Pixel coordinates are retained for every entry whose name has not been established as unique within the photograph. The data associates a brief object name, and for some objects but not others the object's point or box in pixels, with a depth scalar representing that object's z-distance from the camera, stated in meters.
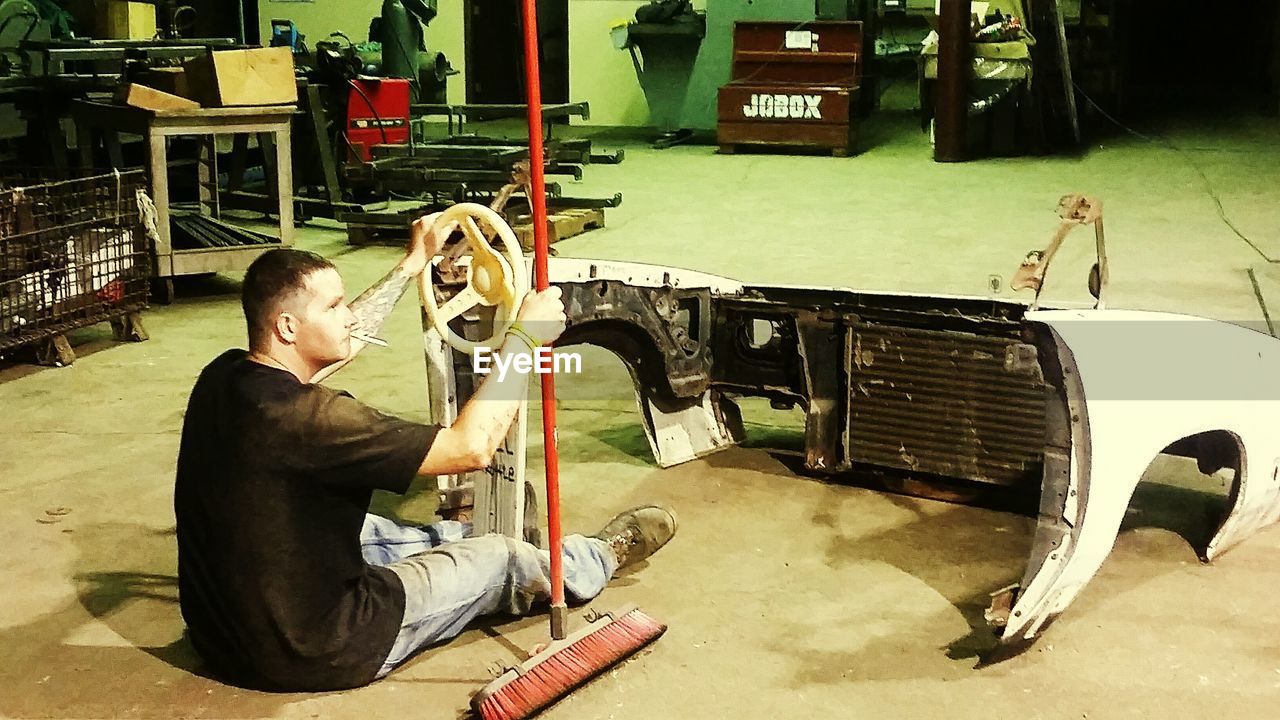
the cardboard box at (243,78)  6.90
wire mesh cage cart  5.65
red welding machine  9.97
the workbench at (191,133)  6.76
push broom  2.83
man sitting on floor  2.71
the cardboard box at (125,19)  11.17
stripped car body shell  3.14
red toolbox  12.09
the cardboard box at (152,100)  6.71
